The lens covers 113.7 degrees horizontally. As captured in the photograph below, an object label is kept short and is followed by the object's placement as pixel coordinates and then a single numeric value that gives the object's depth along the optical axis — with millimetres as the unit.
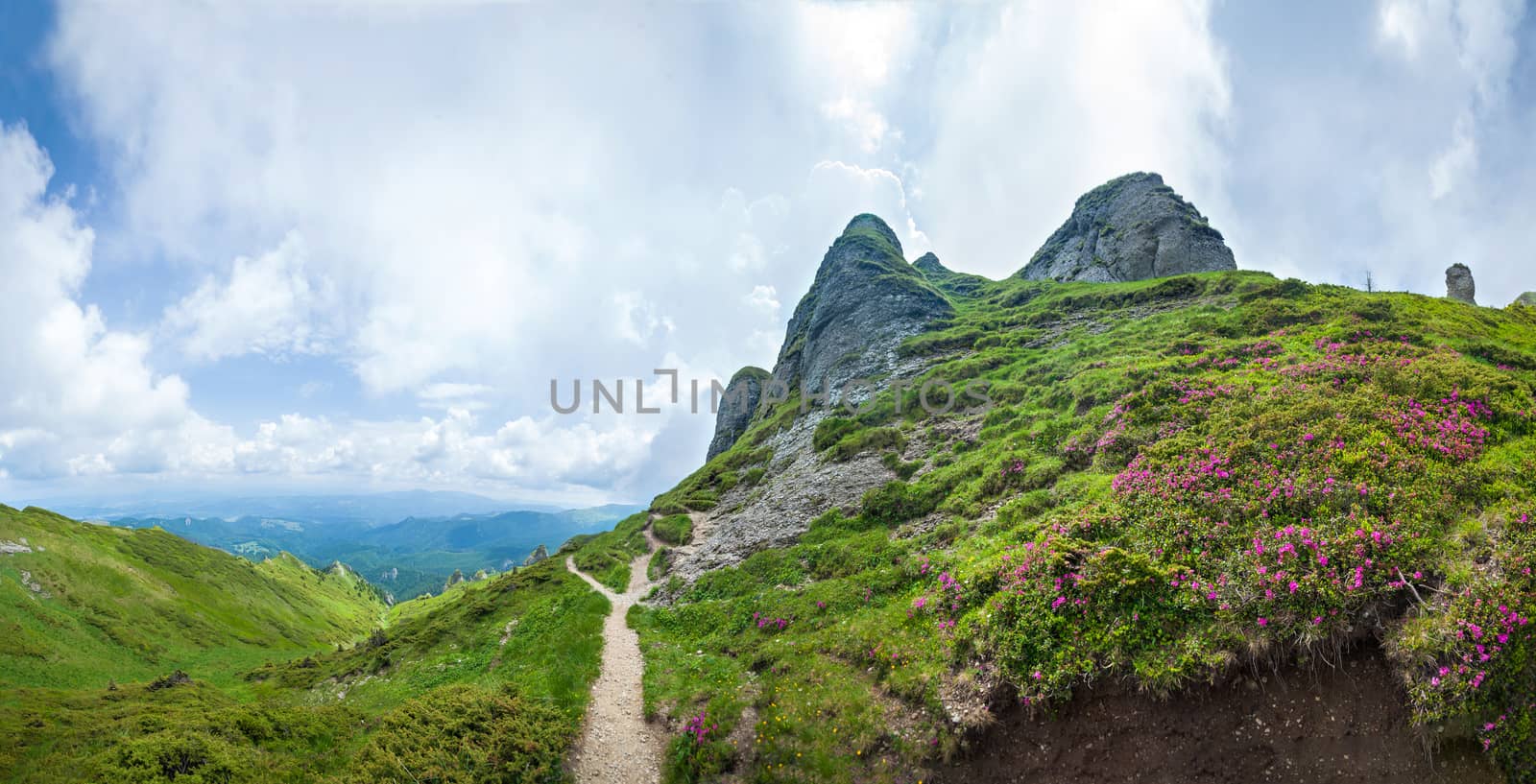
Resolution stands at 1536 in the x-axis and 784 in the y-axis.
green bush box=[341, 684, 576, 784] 14047
